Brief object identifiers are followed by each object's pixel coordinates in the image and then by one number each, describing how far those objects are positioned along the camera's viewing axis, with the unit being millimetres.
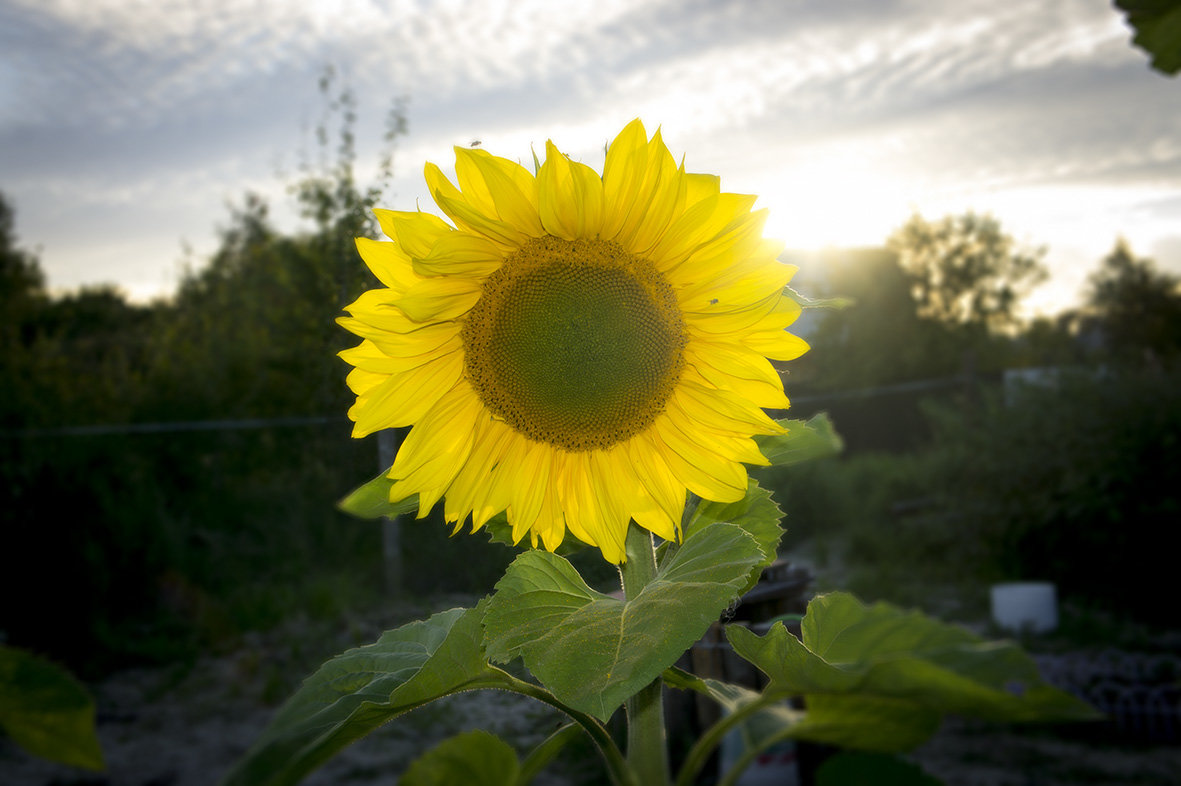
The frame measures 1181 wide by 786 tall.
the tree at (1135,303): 24094
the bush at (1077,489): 7613
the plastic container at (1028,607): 6590
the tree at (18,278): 12985
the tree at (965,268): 20766
